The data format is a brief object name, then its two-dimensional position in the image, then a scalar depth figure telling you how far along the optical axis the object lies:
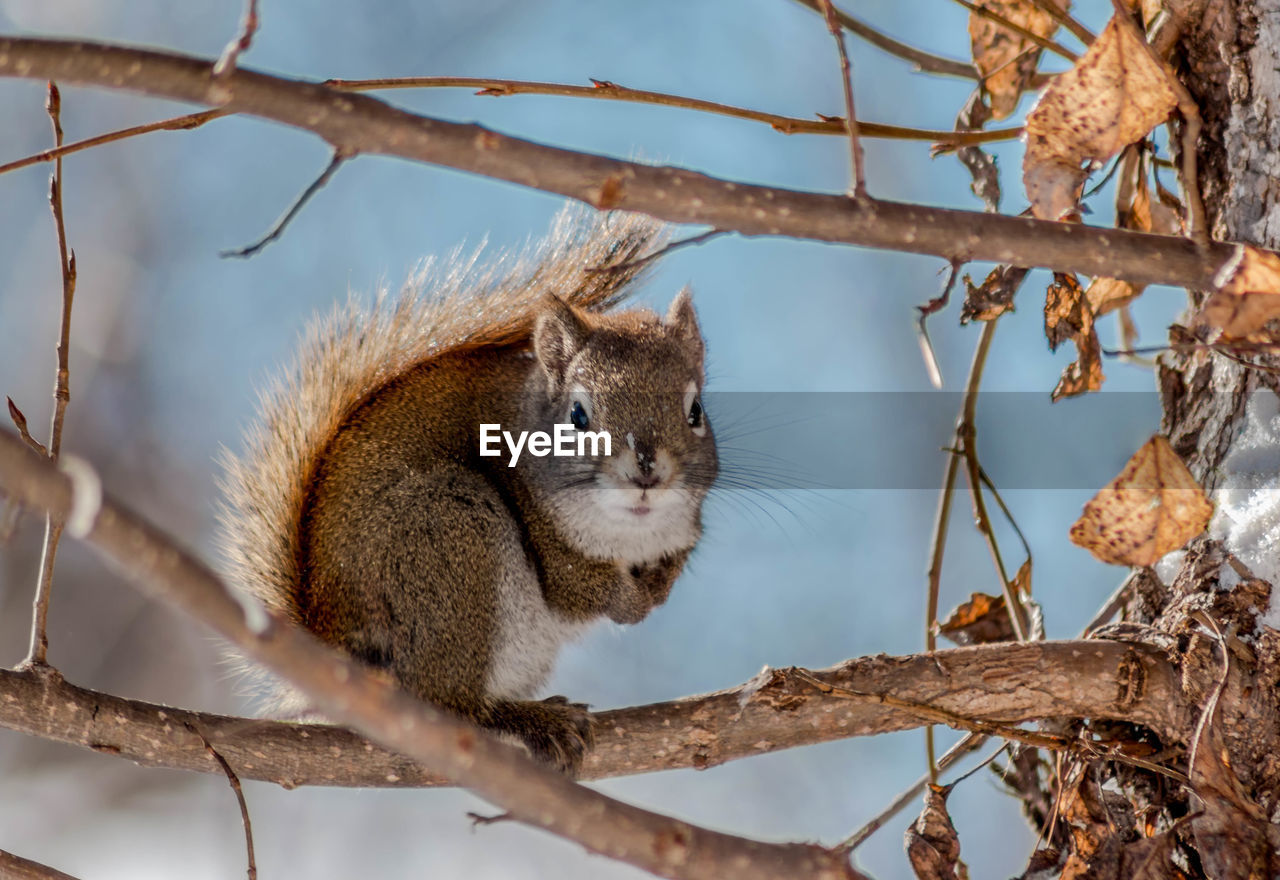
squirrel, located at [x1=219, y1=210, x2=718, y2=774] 3.49
